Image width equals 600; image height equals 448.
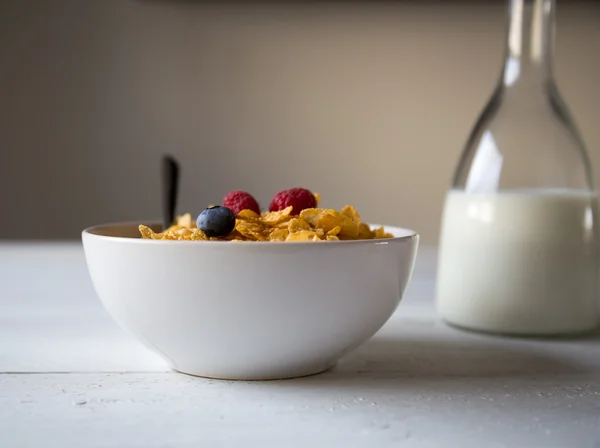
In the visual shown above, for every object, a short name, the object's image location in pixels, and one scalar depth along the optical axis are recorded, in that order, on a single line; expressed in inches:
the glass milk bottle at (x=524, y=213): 29.6
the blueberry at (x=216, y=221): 21.6
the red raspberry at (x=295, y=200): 25.2
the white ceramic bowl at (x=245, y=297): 19.4
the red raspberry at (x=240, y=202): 25.8
